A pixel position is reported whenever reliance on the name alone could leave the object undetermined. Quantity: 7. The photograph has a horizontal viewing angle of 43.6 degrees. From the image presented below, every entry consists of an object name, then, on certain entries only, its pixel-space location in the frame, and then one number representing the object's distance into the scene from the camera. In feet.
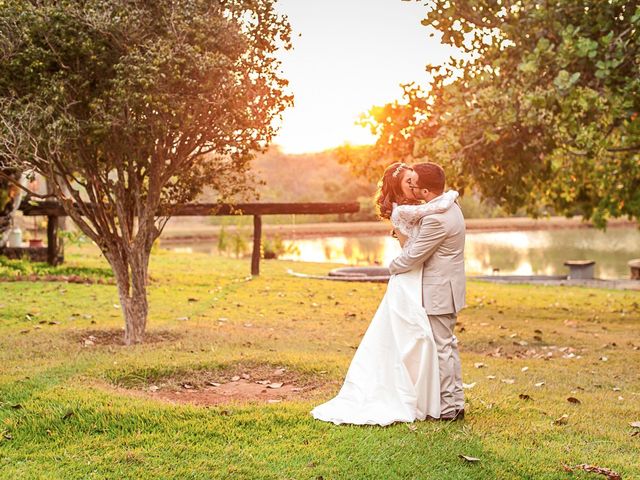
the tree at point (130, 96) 28.53
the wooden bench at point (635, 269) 79.92
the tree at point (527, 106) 39.24
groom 20.93
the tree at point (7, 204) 62.49
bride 20.77
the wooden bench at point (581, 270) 78.64
